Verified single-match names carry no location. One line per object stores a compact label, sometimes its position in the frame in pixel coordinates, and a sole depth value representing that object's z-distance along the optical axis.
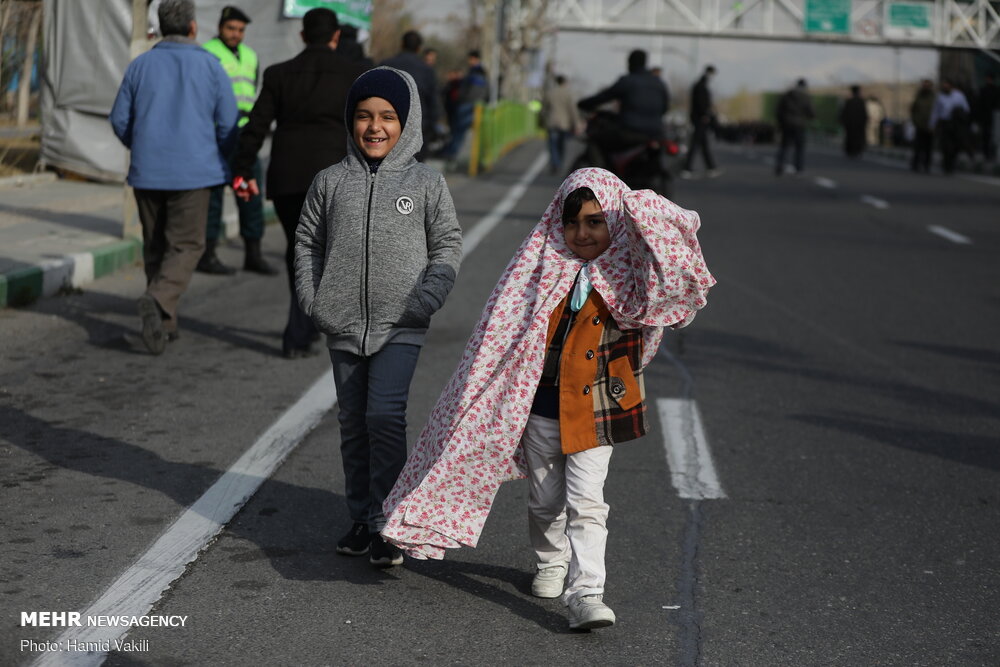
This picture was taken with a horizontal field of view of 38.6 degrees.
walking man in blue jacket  8.18
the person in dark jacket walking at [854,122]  37.34
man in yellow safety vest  10.31
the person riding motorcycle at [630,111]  14.11
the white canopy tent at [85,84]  15.98
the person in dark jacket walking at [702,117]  25.77
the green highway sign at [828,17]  62.16
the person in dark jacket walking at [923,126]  30.59
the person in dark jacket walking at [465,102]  25.38
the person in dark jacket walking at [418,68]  15.20
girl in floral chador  4.13
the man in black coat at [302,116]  7.77
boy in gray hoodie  4.55
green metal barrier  24.47
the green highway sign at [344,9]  15.12
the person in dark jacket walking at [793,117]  27.06
